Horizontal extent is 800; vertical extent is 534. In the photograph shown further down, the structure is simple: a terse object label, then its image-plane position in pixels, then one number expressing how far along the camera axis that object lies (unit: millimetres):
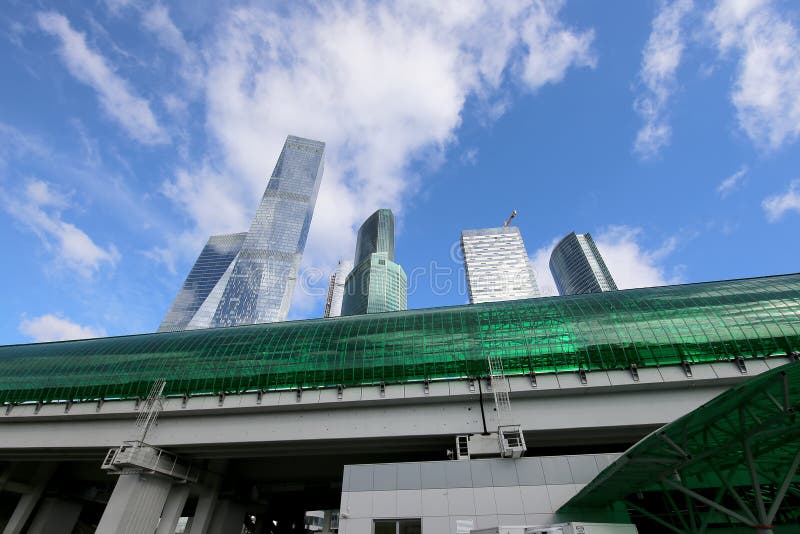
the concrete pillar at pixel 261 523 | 47312
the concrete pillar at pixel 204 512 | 33469
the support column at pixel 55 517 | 39531
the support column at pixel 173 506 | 31016
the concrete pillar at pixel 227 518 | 35719
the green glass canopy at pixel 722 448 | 11461
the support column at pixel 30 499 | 37344
